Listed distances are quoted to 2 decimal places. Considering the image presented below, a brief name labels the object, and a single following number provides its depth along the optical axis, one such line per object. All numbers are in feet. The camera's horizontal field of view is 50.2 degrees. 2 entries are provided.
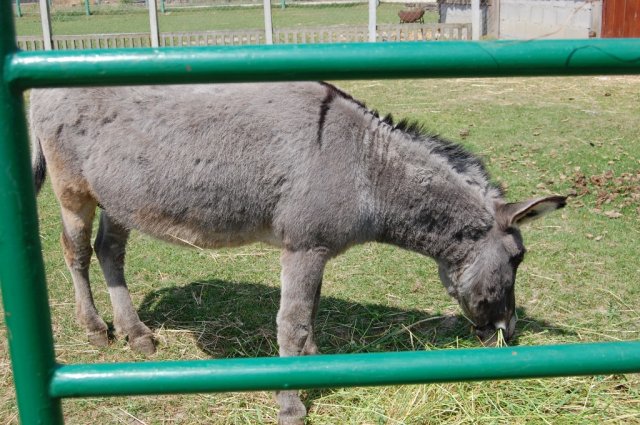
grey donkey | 12.15
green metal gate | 4.00
